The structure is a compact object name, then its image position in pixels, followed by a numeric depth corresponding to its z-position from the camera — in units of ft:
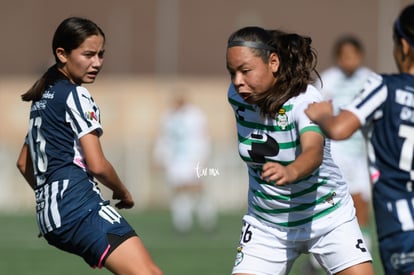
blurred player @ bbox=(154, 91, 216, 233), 119.96
